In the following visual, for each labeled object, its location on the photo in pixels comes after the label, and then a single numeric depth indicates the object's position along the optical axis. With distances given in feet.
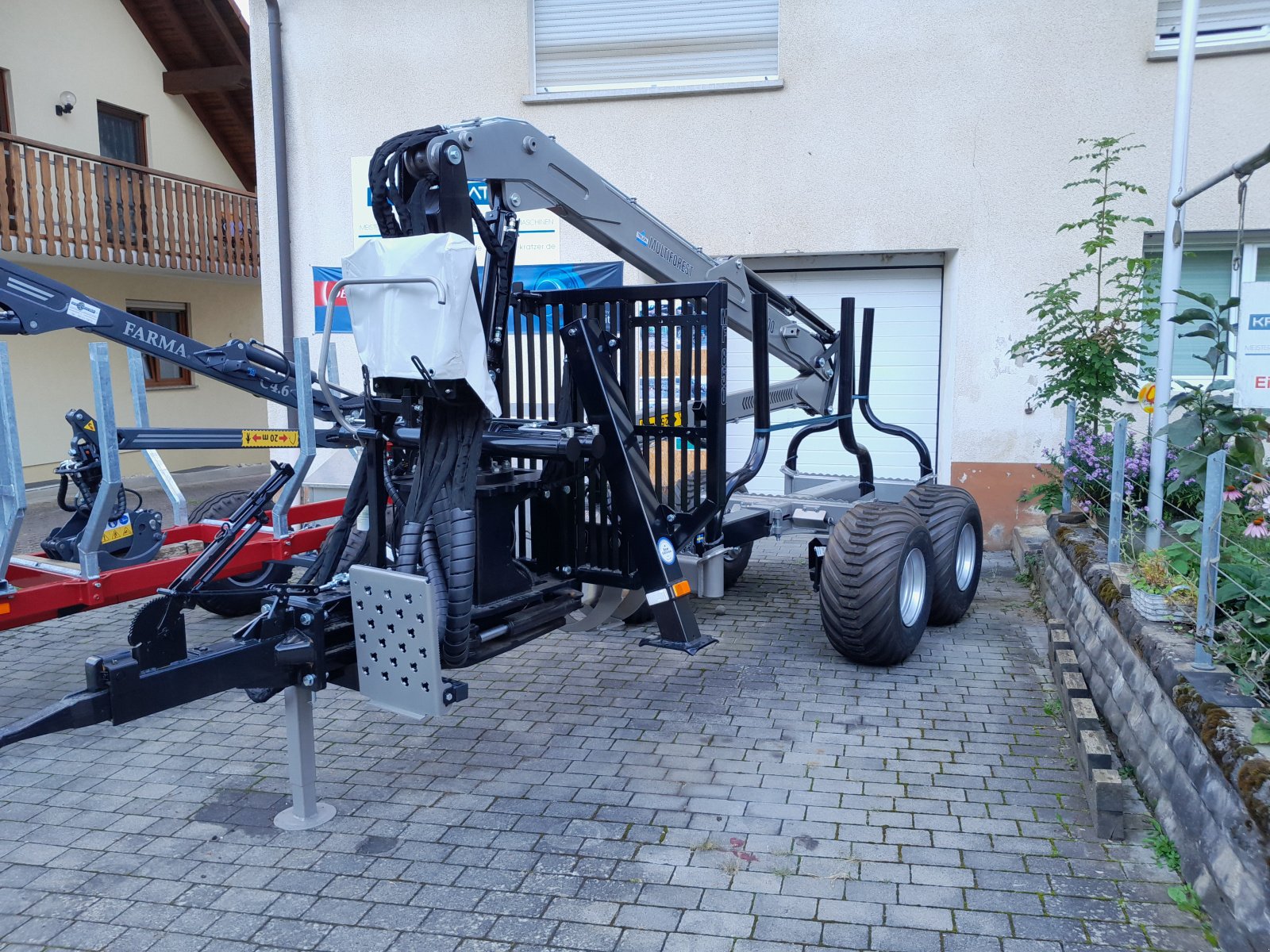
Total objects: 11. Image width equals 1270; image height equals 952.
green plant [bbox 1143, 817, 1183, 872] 11.69
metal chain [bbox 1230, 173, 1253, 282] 15.60
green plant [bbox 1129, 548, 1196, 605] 14.83
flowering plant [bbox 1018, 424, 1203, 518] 21.22
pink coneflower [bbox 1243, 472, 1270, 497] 14.66
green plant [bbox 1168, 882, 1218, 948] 10.47
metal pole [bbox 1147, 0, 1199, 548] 18.22
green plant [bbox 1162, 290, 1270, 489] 16.61
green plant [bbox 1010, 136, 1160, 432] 23.73
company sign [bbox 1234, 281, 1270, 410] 14.12
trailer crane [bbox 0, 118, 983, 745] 12.70
